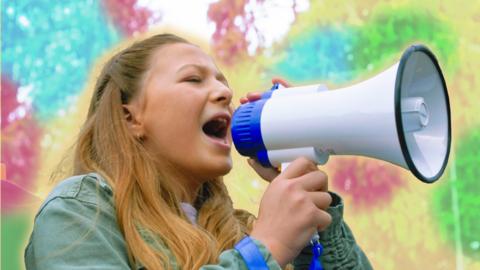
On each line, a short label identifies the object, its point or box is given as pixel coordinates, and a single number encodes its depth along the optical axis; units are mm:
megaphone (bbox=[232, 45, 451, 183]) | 1725
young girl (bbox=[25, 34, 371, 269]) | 1732
